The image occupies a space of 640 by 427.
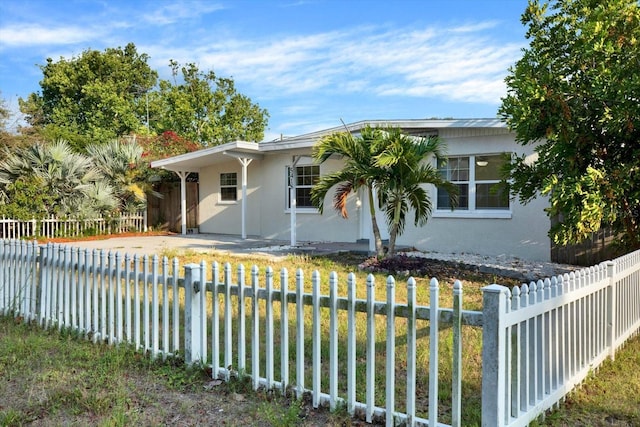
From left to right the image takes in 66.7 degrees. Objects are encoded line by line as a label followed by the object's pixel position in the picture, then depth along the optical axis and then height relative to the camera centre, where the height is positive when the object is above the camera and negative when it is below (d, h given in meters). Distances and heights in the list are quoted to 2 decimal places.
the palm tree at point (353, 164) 9.50 +0.80
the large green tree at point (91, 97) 35.12 +8.03
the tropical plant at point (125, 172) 19.06 +1.33
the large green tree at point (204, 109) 36.88 +7.59
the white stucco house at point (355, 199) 11.29 +0.16
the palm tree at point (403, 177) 9.09 +0.52
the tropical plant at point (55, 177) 16.69 +1.01
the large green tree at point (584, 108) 6.08 +1.24
